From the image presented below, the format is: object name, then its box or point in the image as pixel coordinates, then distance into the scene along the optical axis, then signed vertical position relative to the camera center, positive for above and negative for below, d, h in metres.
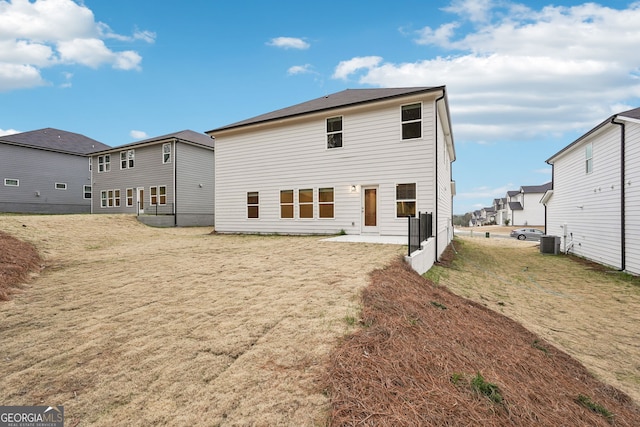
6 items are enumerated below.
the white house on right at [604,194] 10.73 +0.49
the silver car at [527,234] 29.42 -2.89
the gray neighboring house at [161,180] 22.08 +2.36
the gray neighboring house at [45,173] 25.02 +3.40
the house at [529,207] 48.96 -0.29
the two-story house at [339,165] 12.04 +1.98
